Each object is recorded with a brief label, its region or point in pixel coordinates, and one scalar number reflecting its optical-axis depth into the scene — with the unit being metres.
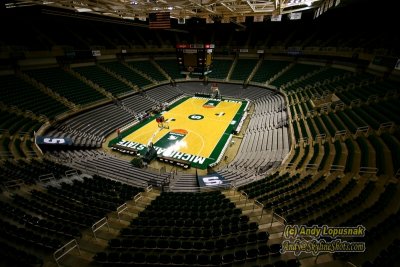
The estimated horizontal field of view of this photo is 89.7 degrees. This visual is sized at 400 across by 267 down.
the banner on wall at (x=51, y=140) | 17.88
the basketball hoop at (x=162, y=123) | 25.61
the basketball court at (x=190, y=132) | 21.21
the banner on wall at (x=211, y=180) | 14.56
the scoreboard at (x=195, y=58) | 39.00
